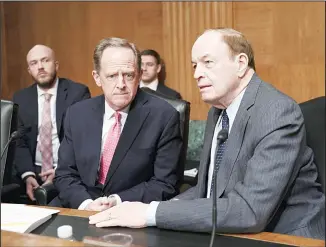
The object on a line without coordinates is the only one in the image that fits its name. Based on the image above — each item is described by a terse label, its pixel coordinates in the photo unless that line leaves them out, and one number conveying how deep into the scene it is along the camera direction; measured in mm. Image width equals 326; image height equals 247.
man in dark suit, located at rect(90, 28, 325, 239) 1367
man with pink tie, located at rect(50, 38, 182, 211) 2104
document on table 1178
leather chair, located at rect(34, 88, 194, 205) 2262
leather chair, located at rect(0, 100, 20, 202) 1859
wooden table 1068
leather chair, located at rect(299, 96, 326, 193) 1608
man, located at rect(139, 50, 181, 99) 4176
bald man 3161
